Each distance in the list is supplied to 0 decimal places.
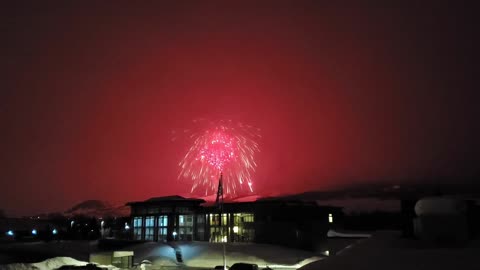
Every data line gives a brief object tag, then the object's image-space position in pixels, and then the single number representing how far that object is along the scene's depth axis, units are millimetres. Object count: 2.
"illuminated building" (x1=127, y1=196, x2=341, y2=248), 71312
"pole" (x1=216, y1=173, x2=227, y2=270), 55734
